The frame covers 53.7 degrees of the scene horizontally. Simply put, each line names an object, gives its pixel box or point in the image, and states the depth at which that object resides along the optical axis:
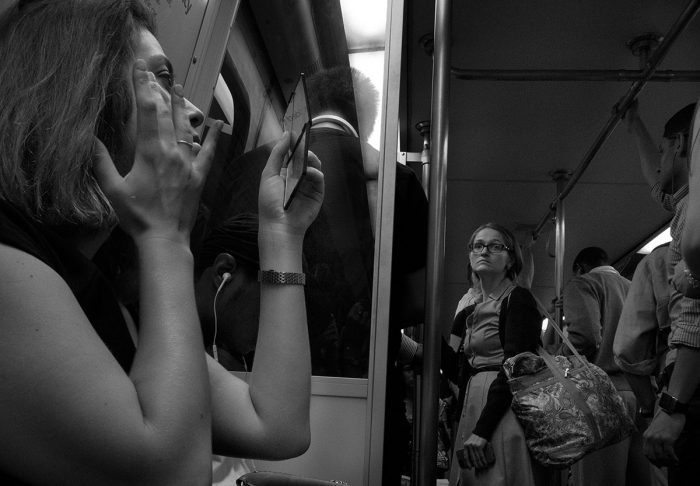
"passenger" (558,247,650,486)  2.88
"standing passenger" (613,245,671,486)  2.22
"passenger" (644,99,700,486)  1.67
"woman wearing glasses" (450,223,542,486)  2.18
